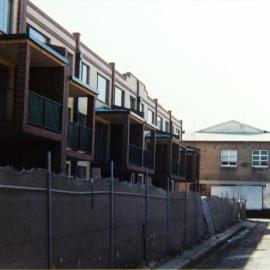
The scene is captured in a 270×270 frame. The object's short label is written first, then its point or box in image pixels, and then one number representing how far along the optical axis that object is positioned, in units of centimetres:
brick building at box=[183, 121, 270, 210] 6238
